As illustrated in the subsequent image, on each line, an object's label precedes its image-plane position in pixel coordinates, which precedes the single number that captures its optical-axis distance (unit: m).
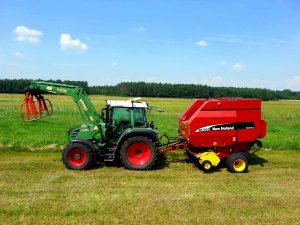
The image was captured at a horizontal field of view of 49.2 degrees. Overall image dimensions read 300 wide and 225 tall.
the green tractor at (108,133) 9.34
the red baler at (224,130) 9.29
